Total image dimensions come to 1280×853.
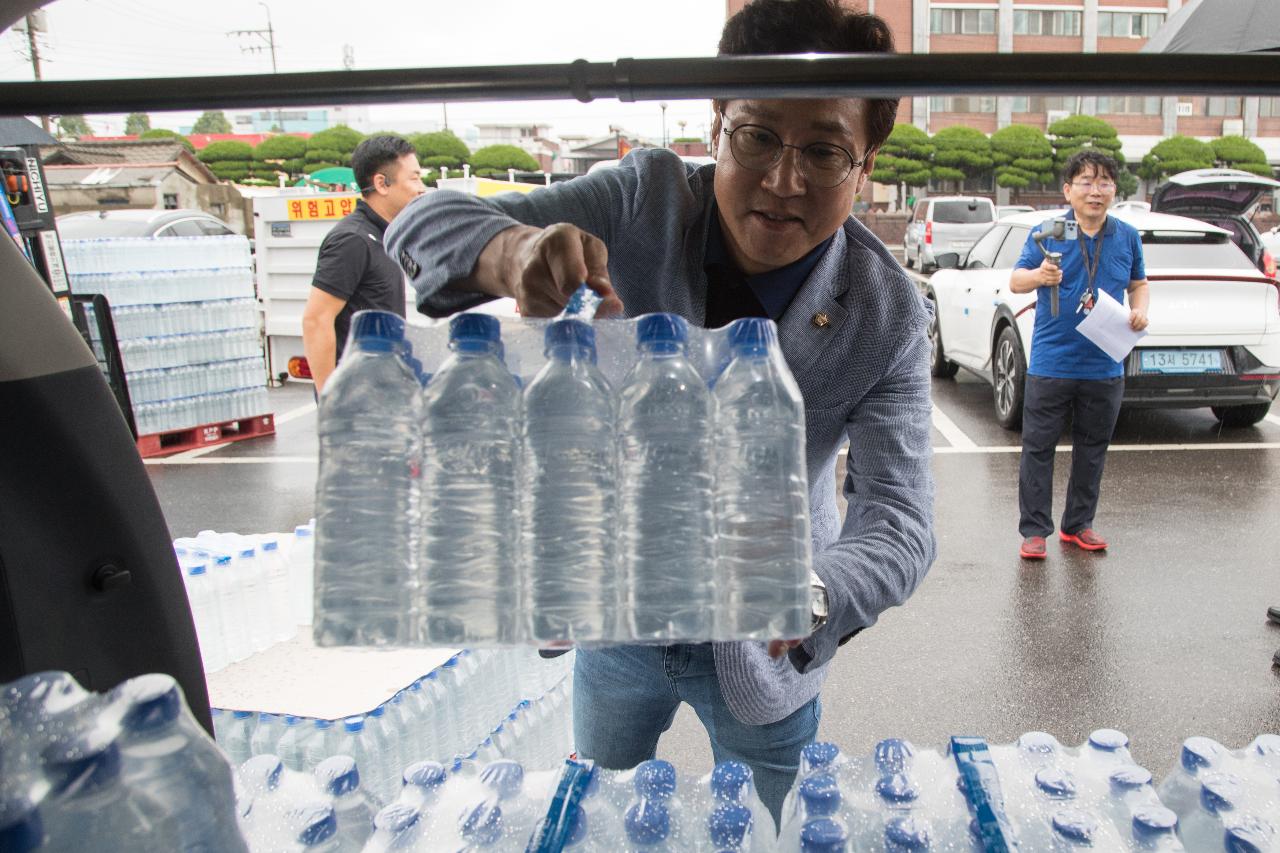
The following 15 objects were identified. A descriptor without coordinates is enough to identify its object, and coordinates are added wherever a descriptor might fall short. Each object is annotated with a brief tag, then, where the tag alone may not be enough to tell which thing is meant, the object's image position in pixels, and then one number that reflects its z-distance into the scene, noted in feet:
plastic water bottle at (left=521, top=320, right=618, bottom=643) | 4.07
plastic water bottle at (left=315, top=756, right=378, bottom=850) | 5.40
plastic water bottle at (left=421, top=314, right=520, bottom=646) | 4.03
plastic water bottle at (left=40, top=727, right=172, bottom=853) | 3.14
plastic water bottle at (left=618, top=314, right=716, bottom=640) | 4.08
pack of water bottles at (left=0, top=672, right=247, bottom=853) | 3.14
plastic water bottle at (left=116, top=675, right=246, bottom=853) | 3.34
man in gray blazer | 5.25
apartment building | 128.77
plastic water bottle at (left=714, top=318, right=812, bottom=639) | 4.06
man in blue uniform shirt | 17.39
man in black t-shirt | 14.82
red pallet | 26.96
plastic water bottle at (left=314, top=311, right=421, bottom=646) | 3.97
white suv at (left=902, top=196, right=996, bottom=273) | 75.41
